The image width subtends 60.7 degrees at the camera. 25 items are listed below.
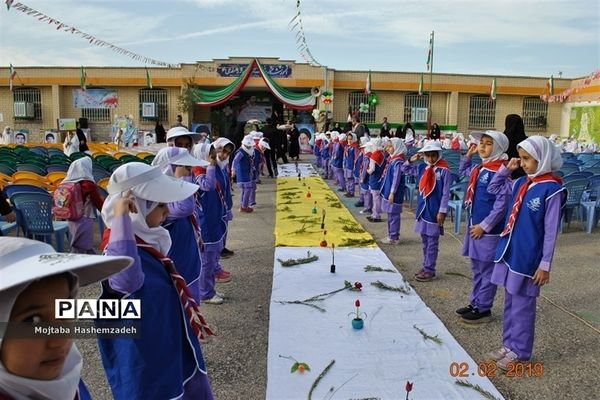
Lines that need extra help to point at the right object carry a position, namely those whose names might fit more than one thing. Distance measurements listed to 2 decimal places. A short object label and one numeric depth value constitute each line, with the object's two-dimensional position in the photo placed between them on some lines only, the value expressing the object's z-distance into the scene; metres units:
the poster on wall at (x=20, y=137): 24.45
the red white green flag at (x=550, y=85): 27.61
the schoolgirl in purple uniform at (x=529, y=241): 3.55
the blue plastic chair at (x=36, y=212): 6.19
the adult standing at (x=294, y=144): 22.30
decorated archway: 25.48
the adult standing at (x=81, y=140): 14.41
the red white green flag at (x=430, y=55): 26.66
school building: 28.78
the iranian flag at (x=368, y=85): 28.72
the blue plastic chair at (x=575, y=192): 8.47
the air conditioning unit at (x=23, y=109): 29.20
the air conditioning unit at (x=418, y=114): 30.39
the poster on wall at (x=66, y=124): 28.78
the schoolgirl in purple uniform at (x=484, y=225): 4.56
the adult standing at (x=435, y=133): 20.87
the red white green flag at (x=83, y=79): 27.18
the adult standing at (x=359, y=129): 16.59
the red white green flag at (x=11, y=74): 27.66
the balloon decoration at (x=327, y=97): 27.30
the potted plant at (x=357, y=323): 4.42
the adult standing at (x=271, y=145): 16.38
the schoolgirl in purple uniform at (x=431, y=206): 5.93
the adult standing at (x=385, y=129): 20.22
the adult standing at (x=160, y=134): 22.84
